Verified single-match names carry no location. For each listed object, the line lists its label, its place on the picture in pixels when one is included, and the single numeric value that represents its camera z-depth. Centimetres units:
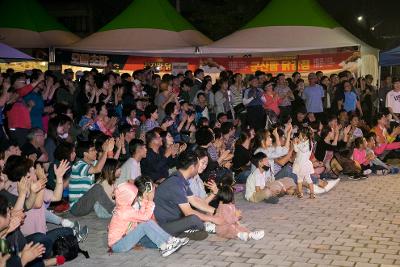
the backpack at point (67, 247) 643
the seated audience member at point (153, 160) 982
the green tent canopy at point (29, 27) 1730
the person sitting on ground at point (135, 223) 681
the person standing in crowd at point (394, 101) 1427
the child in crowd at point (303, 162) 994
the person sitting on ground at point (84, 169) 885
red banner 1856
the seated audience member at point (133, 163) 866
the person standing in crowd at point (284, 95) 1485
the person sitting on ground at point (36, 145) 916
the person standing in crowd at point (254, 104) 1448
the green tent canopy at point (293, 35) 1609
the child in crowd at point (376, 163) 1212
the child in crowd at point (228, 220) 746
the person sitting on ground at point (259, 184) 930
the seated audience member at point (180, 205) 730
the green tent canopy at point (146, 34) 1642
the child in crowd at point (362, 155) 1195
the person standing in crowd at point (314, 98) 1486
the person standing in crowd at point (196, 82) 1446
